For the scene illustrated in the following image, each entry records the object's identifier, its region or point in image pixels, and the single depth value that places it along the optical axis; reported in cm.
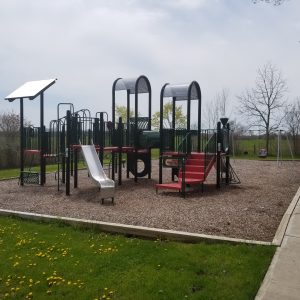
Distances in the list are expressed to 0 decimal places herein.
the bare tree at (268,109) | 3180
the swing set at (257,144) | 2972
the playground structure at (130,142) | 1113
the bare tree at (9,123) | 2585
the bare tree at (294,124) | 2972
